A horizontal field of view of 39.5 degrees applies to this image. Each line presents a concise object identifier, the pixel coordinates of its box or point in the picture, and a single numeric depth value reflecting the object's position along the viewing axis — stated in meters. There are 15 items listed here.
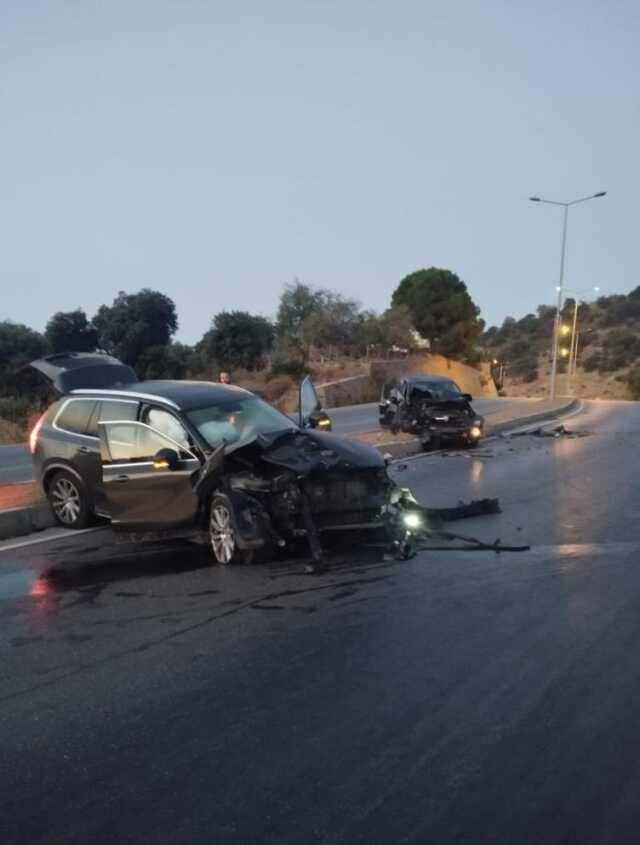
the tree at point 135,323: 40.94
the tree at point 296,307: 64.56
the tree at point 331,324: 61.94
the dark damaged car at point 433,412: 19.58
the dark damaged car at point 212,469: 7.94
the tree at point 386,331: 63.25
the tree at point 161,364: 38.94
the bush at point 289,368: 48.59
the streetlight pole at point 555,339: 46.03
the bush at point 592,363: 91.00
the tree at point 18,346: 38.84
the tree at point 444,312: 70.62
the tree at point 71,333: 40.38
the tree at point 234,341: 51.25
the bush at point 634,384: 71.06
